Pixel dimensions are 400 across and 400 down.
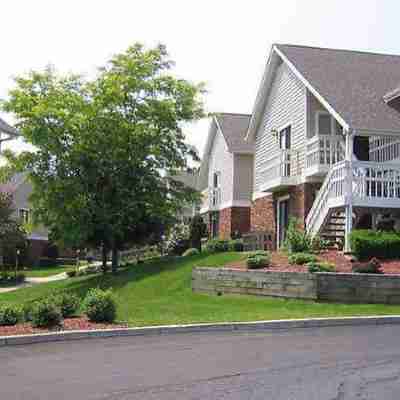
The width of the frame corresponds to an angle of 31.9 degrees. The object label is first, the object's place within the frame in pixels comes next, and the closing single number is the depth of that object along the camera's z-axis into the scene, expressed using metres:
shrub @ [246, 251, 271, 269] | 19.20
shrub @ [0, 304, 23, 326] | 13.06
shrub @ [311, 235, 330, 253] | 21.09
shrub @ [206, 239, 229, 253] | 28.18
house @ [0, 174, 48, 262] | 53.59
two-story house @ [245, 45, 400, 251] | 21.14
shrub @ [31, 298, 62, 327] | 12.62
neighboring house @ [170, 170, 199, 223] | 43.38
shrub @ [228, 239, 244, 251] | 27.67
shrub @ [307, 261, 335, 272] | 17.30
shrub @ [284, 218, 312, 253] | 20.91
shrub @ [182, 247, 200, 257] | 30.78
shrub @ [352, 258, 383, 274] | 17.06
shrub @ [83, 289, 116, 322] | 13.30
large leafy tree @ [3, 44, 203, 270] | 28.61
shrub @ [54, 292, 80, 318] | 14.00
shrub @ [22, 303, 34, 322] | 13.21
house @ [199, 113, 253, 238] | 36.09
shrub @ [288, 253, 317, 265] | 18.77
